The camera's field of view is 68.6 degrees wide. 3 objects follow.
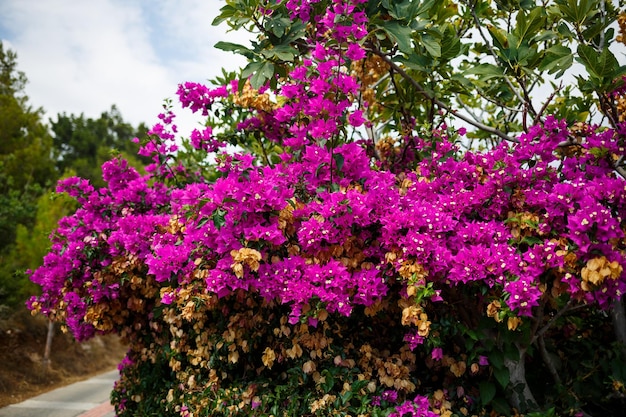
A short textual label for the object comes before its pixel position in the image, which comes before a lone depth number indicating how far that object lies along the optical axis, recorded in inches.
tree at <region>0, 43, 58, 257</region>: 391.9
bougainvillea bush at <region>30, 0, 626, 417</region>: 88.7
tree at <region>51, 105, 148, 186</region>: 871.5
